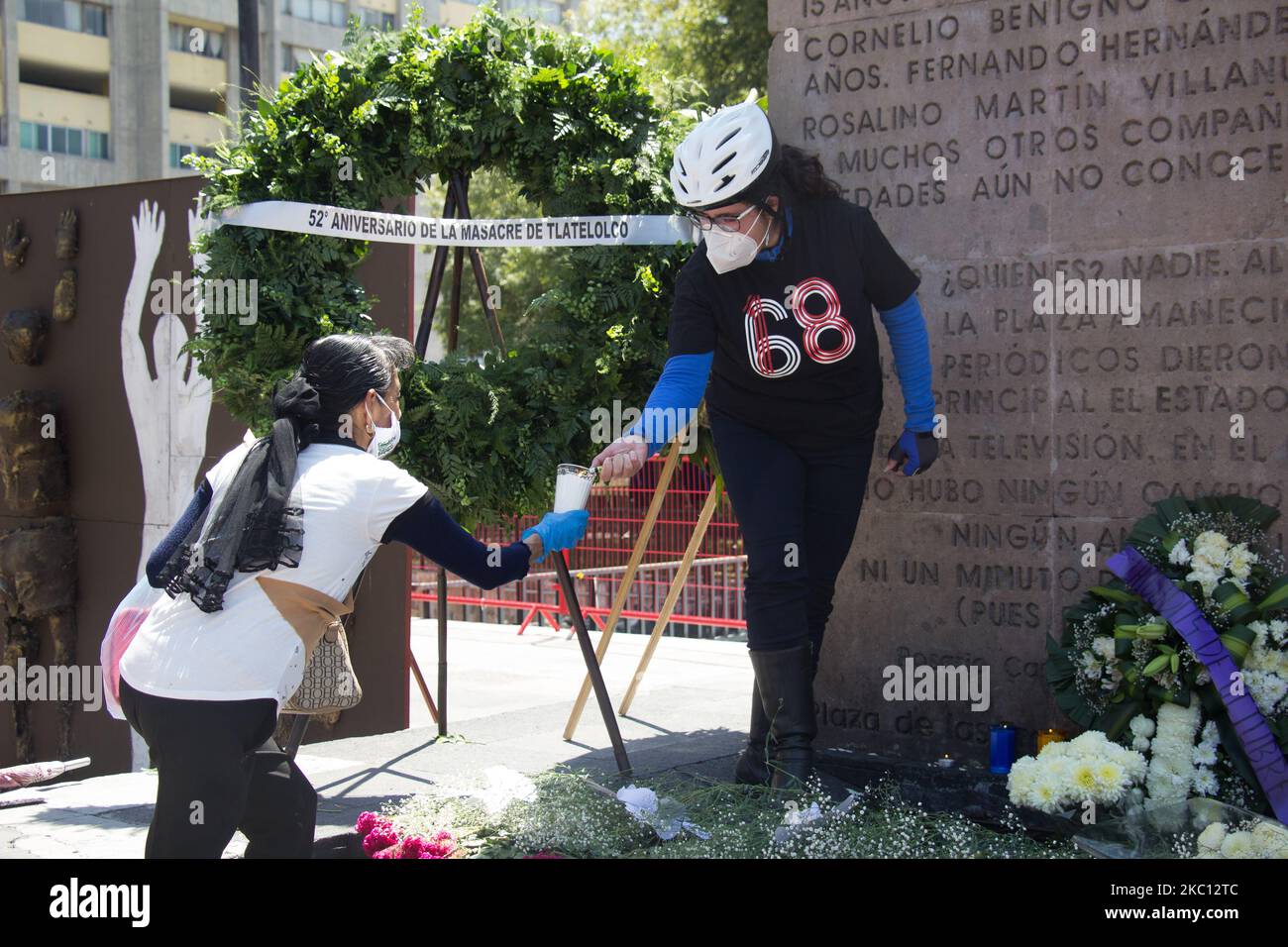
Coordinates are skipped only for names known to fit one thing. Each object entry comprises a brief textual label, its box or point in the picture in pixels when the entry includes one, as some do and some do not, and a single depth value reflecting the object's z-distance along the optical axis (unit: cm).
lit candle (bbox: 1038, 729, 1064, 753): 495
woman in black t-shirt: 454
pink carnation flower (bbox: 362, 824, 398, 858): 424
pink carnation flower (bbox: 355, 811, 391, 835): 435
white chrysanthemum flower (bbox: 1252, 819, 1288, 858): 369
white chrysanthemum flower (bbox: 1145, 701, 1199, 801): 425
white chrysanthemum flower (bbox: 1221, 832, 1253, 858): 371
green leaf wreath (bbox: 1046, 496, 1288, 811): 429
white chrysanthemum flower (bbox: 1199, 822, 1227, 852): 379
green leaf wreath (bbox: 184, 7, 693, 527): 555
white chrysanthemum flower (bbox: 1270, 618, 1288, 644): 425
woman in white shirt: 328
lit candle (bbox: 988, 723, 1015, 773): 520
